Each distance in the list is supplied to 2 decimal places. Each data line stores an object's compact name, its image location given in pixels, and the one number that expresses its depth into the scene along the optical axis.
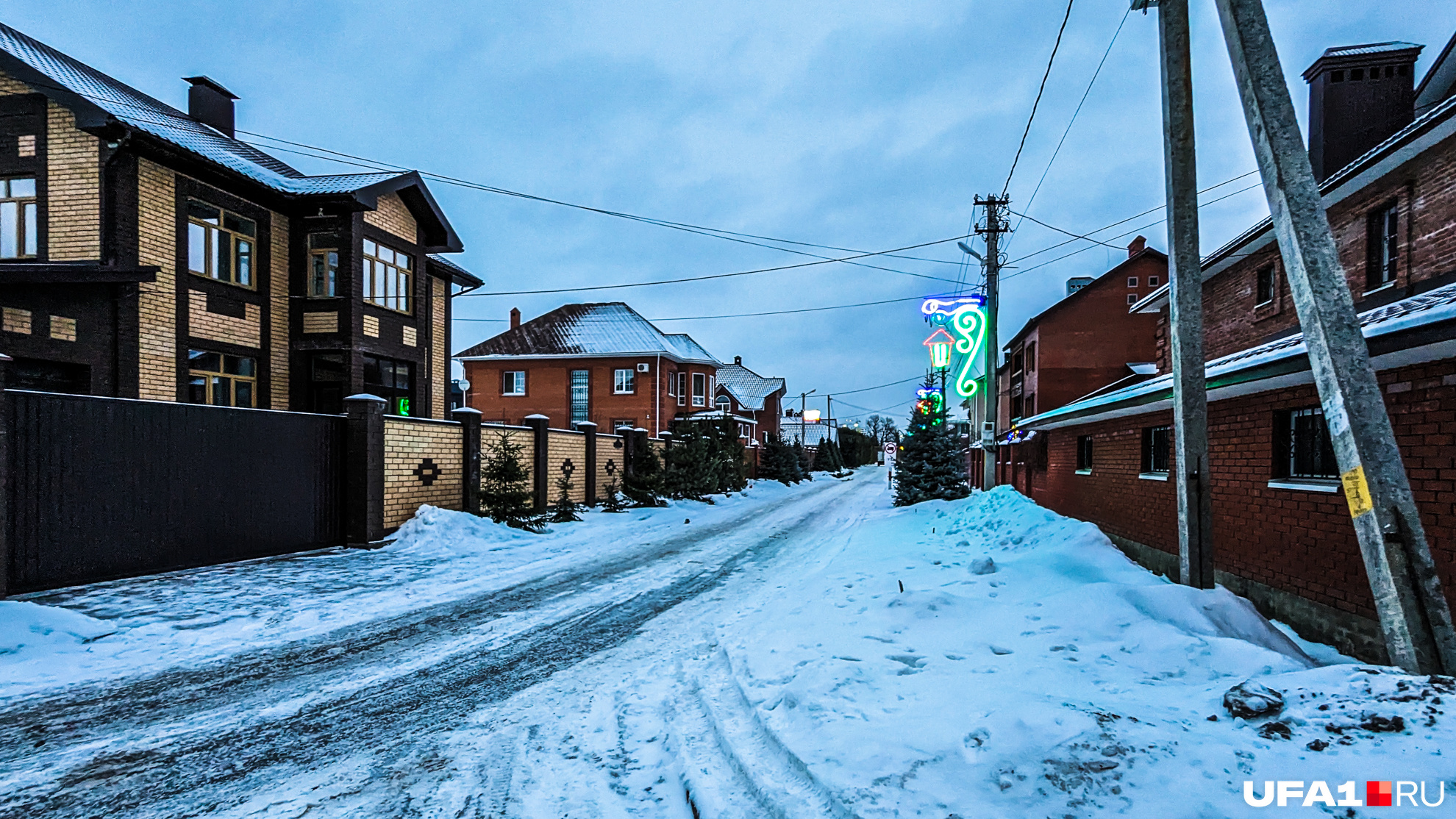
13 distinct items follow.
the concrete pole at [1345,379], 3.78
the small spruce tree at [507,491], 13.63
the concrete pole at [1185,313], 5.96
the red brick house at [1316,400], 4.86
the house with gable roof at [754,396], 51.09
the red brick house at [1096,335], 24.59
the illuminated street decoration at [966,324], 16.22
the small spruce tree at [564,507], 15.86
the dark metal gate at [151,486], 7.12
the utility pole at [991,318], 15.93
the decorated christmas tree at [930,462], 18.06
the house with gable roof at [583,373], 32.66
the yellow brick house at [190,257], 11.73
